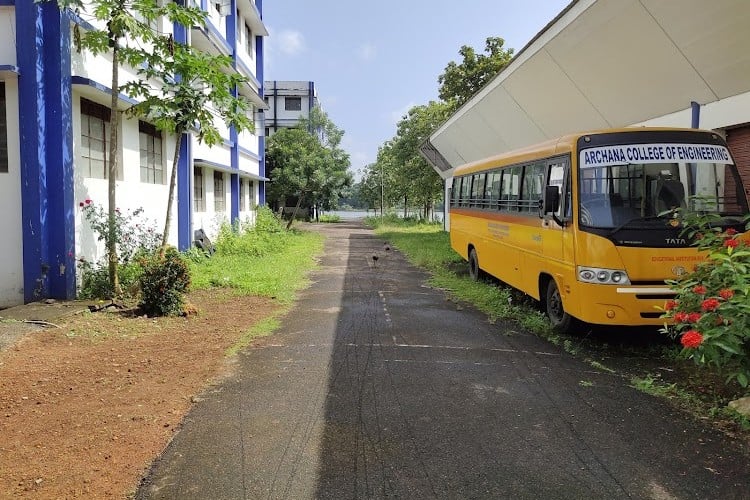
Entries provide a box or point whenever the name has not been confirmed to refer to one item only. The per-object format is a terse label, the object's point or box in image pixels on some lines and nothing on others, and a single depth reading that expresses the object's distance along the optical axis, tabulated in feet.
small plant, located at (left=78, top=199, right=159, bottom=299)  28.91
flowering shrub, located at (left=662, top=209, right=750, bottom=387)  13.34
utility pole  187.42
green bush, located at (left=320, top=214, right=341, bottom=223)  174.74
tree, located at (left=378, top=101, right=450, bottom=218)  118.42
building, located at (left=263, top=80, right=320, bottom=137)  174.70
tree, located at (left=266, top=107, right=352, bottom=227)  97.04
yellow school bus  20.35
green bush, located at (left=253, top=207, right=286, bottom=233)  71.31
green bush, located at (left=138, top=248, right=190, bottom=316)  26.37
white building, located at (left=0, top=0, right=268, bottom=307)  26.40
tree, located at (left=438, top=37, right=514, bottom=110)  100.78
